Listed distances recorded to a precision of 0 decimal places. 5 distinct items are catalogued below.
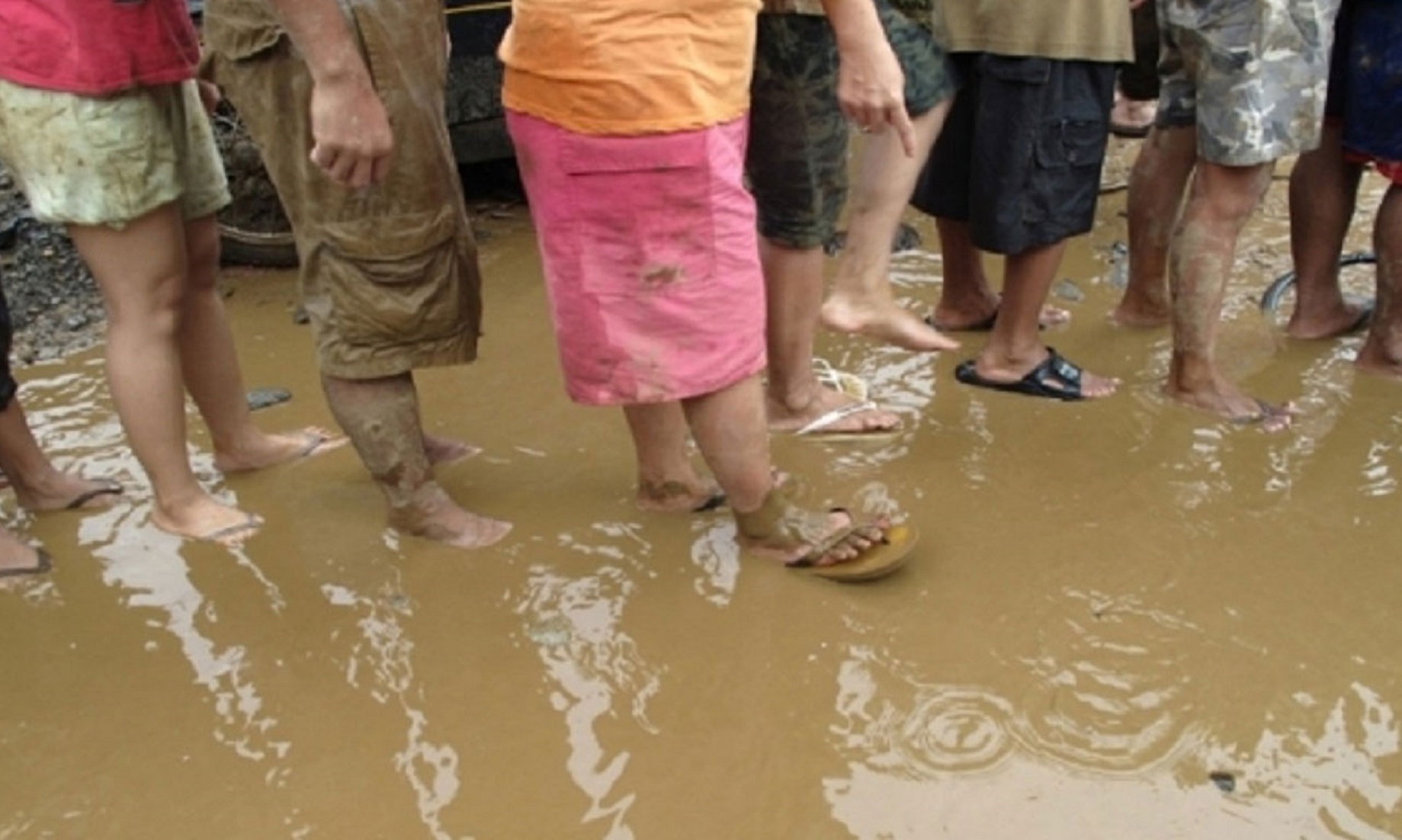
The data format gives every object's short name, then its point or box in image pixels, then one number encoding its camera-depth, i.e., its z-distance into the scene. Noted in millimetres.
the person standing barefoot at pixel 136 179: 2469
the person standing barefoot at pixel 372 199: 2246
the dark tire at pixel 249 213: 4469
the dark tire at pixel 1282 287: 3861
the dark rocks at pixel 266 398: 3553
